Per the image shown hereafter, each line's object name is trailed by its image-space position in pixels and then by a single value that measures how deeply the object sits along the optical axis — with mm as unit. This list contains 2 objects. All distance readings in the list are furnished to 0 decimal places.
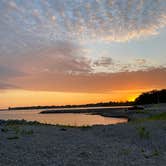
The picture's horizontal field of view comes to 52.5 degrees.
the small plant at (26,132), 13860
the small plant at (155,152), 9109
